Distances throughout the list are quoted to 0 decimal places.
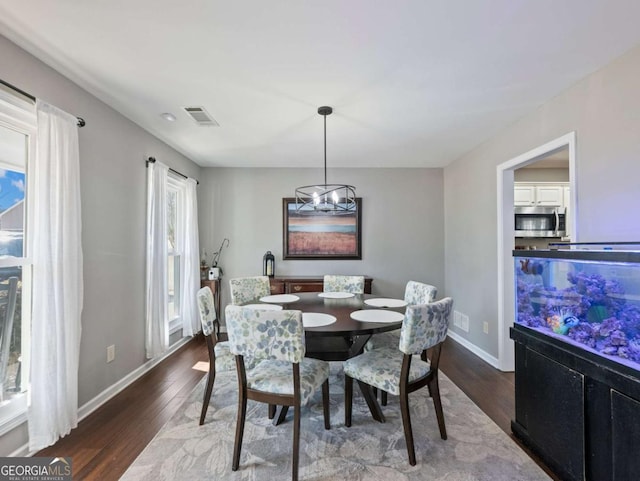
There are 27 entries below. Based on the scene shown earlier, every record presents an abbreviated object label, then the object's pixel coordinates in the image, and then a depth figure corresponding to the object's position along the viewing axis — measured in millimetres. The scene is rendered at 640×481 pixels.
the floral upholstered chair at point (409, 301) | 2645
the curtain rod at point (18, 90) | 1735
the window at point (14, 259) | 1855
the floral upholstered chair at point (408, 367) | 1826
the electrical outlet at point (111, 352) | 2621
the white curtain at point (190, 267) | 4102
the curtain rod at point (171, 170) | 3199
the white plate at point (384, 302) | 2703
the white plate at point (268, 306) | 2543
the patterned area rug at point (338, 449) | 1752
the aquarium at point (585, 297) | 1381
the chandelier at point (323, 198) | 4621
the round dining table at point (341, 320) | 2004
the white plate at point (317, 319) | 2074
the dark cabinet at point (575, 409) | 1354
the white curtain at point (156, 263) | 3148
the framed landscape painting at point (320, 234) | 4719
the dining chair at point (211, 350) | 2242
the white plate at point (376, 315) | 2192
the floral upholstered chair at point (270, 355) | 1698
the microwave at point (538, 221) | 4625
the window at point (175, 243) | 4082
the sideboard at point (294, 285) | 4219
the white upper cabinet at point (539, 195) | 4656
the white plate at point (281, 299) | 2877
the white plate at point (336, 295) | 3156
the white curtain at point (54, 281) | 1893
